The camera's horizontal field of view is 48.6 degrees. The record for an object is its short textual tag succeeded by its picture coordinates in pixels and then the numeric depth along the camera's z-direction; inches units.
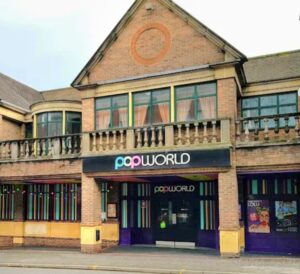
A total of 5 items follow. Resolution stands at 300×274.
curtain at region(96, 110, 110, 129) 515.9
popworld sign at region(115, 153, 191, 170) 452.7
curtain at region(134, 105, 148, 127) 498.7
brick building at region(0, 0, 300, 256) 445.0
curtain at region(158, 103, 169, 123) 487.5
